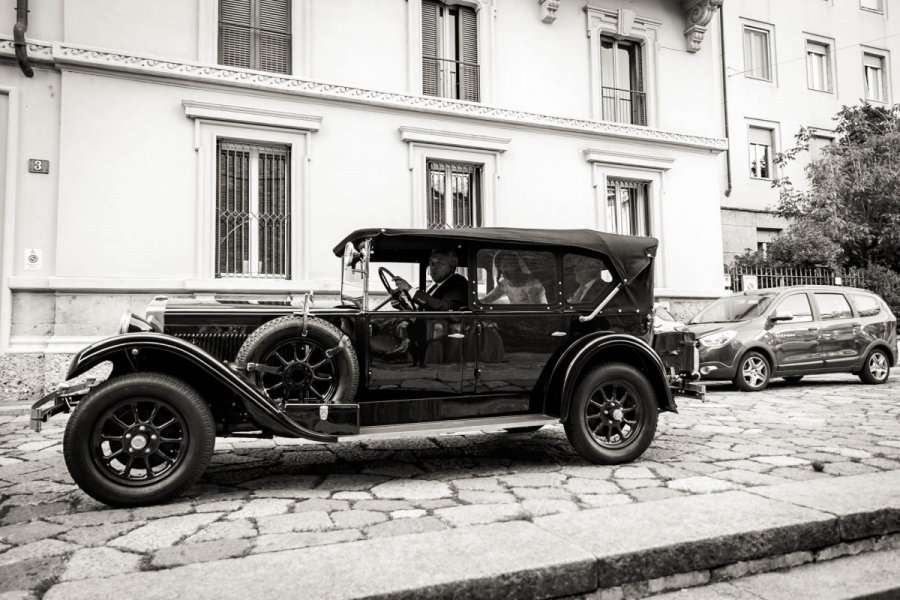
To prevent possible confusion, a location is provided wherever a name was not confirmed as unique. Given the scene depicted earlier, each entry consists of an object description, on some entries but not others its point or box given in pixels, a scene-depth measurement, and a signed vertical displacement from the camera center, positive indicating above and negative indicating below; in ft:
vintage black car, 12.56 -0.58
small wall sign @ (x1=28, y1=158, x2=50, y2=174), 30.30 +8.51
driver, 15.61 +1.27
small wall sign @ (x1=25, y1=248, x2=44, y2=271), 30.22 +3.99
